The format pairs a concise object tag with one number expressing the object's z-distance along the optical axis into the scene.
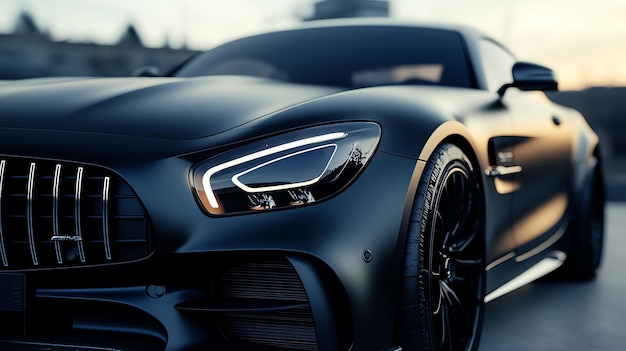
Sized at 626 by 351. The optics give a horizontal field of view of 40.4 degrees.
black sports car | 2.07
